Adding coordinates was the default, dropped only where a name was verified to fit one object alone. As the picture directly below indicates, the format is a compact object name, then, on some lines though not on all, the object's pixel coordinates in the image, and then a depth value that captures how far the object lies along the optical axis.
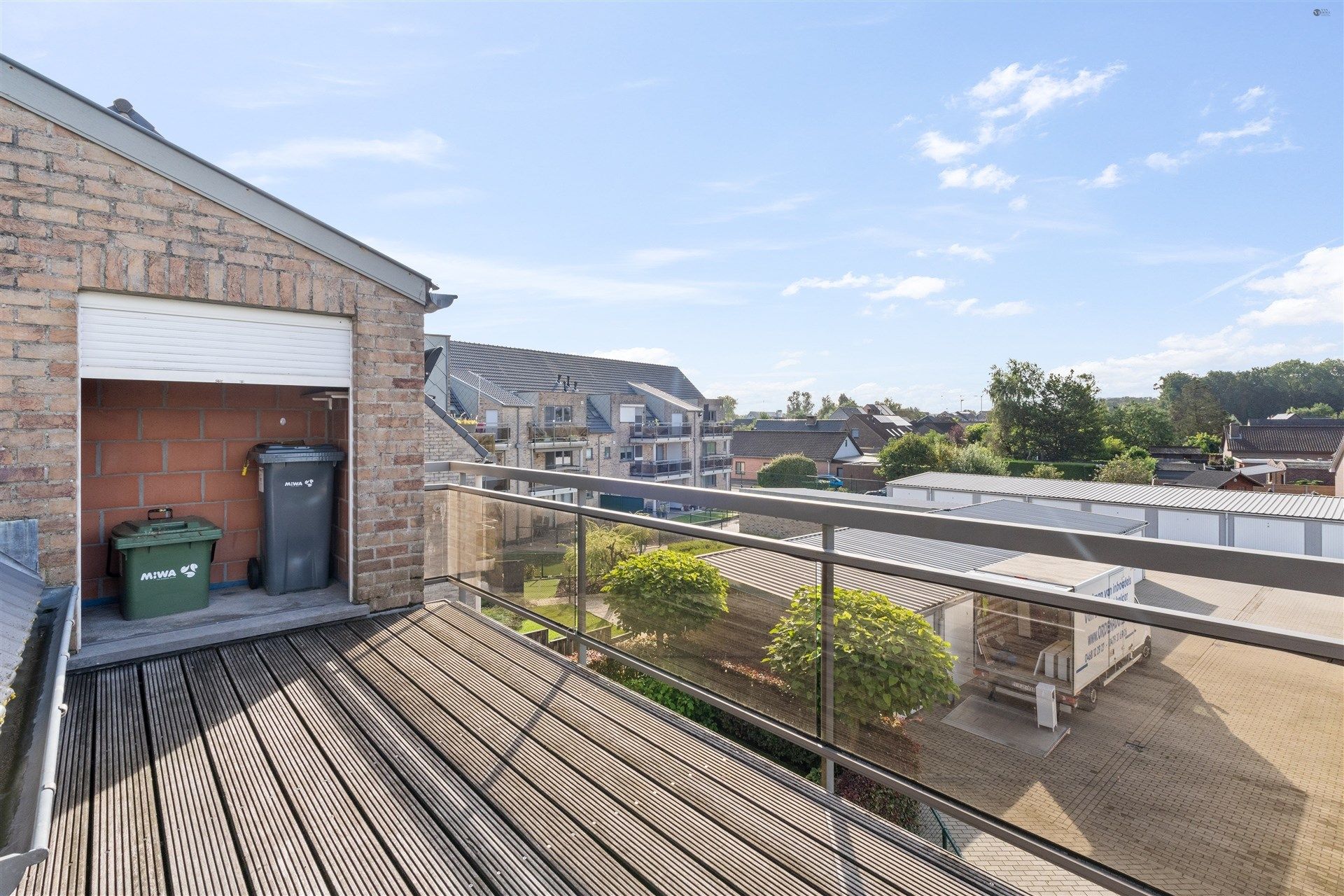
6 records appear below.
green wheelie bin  3.55
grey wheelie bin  4.01
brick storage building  2.89
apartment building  26.98
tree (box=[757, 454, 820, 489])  39.91
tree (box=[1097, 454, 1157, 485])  33.25
